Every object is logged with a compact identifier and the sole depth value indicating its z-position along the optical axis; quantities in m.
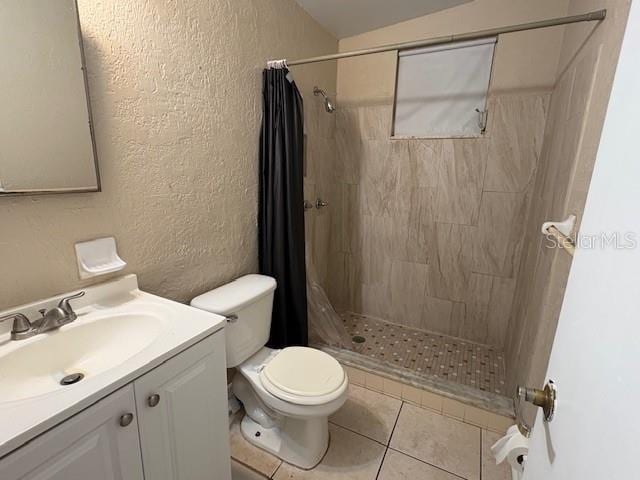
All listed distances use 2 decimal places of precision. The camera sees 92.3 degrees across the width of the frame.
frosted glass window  2.03
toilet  1.27
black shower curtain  1.66
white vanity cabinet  0.63
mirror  0.84
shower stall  1.88
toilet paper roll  0.94
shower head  2.07
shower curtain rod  1.06
